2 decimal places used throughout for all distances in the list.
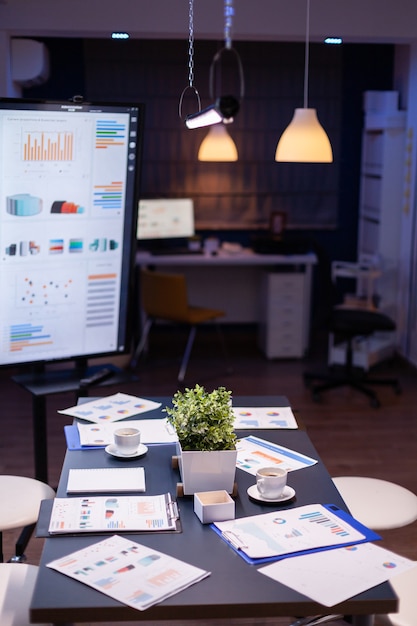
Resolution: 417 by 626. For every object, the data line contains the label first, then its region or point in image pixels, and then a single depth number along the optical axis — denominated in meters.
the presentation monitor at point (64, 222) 3.64
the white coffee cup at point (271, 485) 2.39
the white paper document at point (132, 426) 2.87
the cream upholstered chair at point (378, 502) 2.87
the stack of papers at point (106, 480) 2.46
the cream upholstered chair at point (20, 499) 2.91
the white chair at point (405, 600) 2.23
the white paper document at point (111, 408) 3.13
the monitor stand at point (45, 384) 3.69
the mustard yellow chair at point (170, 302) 6.42
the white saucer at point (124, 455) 2.71
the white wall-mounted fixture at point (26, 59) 6.55
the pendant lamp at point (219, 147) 6.75
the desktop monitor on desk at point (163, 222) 7.39
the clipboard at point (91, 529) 2.19
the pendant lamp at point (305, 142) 4.34
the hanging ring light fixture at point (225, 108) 2.47
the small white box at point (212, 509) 2.26
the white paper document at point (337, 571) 1.91
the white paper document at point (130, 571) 1.89
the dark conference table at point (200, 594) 1.84
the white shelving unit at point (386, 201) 7.18
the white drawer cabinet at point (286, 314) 7.18
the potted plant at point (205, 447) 2.39
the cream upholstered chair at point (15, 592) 2.25
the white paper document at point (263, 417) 3.06
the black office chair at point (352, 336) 6.01
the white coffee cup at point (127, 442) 2.73
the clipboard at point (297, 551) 2.06
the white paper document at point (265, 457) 2.68
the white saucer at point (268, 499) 2.38
